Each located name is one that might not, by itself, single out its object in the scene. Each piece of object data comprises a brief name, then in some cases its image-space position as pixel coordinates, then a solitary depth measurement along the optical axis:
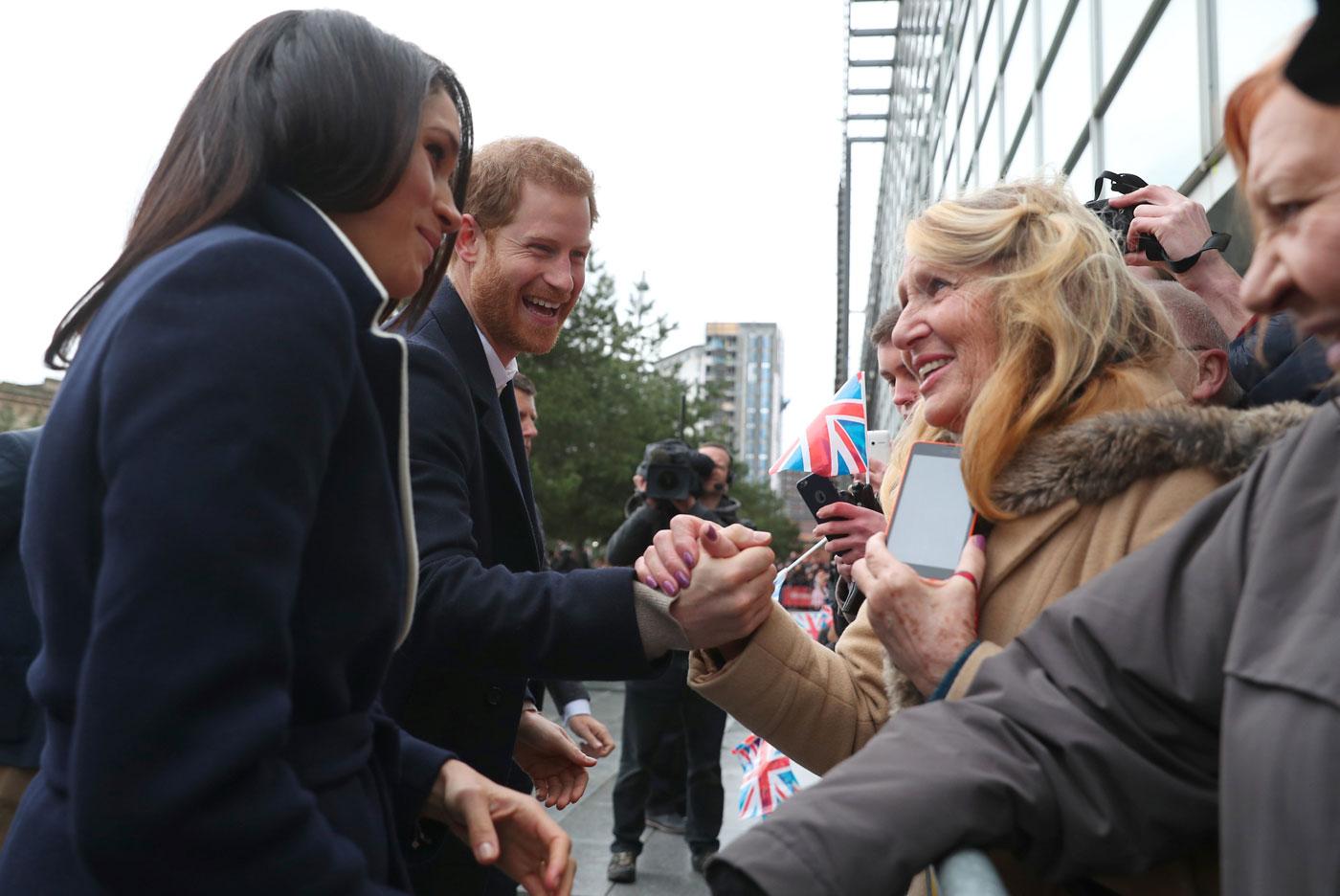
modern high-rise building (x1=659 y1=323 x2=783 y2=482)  162.38
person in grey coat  1.13
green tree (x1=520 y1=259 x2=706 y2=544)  24.12
